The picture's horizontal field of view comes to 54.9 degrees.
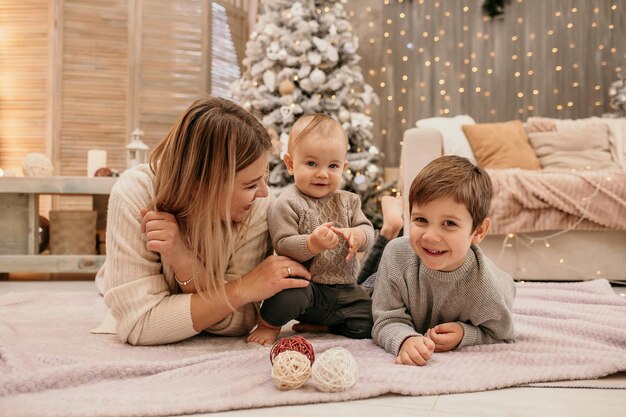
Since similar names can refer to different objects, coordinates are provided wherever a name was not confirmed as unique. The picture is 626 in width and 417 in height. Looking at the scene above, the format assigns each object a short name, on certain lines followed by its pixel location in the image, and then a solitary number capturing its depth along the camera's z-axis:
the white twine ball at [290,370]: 1.12
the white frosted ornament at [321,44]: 3.98
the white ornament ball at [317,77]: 3.93
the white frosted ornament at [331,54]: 3.99
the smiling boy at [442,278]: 1.35
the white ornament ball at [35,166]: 3.22
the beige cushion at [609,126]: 3.69
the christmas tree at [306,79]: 3.98
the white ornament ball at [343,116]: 3.99
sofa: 2.85
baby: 1.50
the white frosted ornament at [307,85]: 3.97
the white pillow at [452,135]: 3.58
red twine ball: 1.19
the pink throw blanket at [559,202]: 2.84
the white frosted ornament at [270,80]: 4.03
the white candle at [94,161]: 3.46
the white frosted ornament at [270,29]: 4.03
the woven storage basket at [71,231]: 3.24
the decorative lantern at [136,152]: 3.53
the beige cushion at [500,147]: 3.54
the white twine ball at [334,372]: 1.11
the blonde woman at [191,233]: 1.34
